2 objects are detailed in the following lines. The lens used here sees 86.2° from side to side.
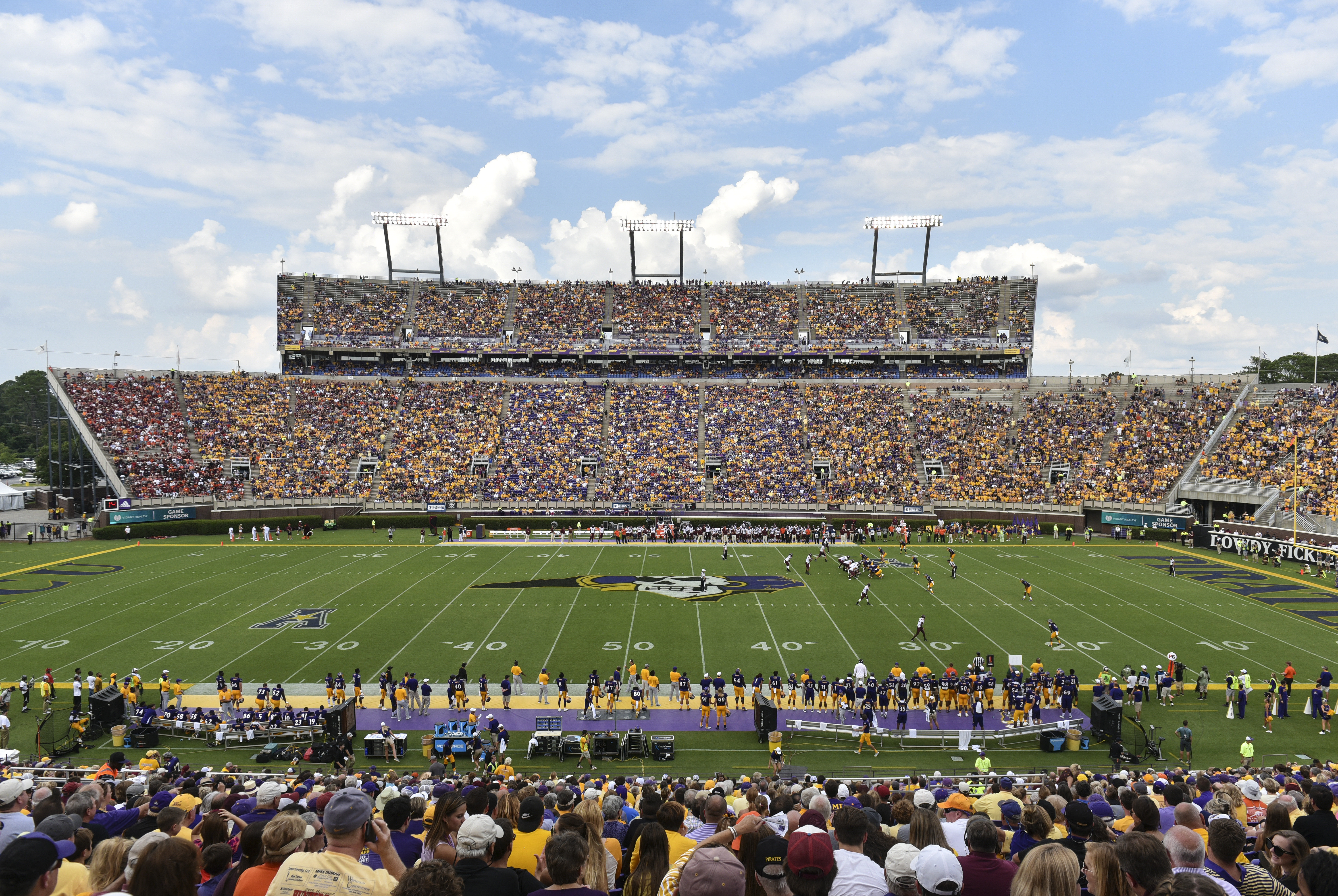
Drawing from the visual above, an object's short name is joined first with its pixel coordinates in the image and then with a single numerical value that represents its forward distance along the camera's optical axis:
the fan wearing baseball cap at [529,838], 4.88
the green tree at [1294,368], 87.44
